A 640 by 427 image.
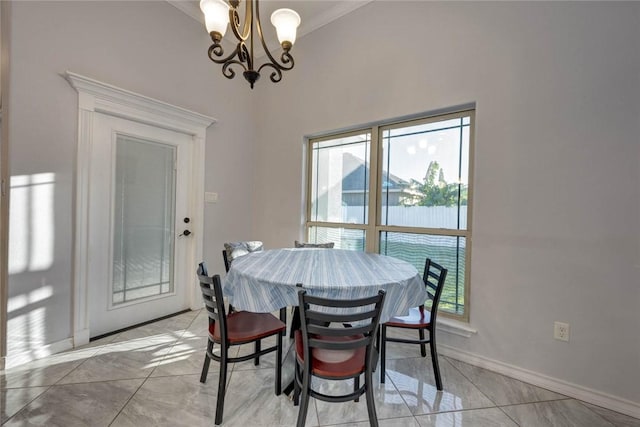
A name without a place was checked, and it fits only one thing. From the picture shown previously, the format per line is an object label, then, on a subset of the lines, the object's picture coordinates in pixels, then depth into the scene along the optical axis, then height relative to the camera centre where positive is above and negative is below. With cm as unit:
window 233 +21
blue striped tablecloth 138 -36
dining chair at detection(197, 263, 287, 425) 149 -71
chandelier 159 +113
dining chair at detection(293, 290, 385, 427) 123 -62
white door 240 -14
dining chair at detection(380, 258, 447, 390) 179 -71
